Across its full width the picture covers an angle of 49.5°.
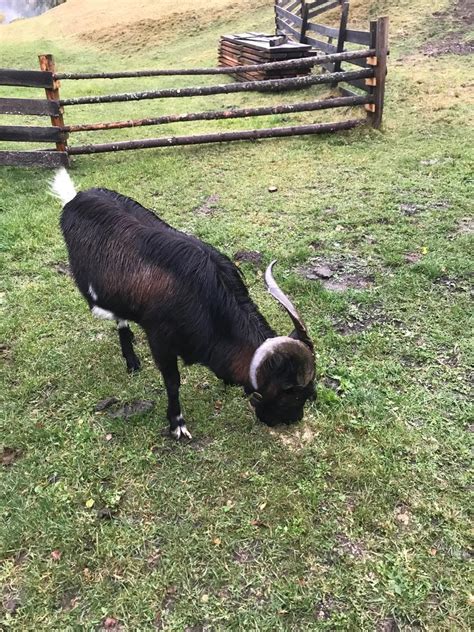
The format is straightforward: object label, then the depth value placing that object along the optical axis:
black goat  2.95
